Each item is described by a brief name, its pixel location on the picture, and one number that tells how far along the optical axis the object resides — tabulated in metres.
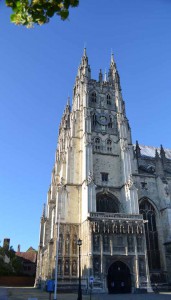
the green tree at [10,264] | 46.25
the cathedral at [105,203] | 29.95
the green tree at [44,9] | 4.37
